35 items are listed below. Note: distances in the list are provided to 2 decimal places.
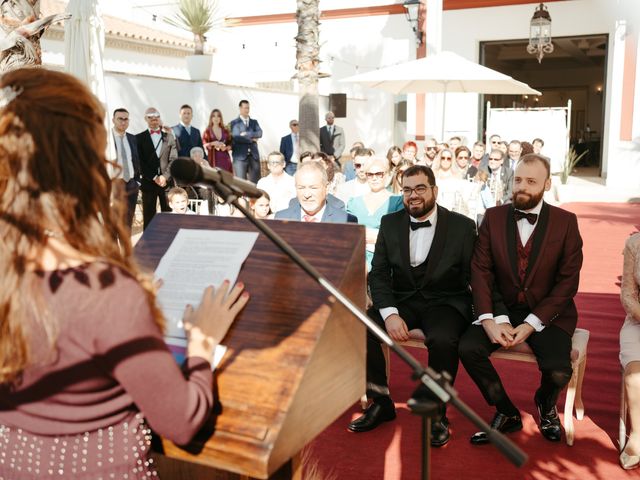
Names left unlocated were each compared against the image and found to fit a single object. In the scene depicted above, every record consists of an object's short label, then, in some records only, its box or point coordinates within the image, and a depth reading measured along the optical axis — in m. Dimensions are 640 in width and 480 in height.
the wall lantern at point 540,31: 15.20
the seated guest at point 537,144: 12.98
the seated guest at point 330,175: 8.32
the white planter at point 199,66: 15.09
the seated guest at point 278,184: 7.79
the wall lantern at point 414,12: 15.88
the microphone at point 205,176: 1.63
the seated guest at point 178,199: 6.91
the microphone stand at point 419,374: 1.56
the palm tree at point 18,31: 5.14
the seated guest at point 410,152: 11.02
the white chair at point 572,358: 3.88
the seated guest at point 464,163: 10.96
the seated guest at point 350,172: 9.98
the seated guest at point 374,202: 5.38
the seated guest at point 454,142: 12.48
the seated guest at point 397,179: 7.81
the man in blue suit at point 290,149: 13.62
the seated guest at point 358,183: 7.33
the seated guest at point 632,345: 3.57
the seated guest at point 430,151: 11.99
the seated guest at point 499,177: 9.97
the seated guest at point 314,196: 4.76
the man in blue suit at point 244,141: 12.57
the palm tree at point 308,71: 11.80
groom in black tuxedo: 4.19
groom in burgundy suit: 3.95
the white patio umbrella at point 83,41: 6.40
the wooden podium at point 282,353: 1.55
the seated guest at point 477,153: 12.67
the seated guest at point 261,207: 6.36
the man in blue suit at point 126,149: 8.95
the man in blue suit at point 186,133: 10.95
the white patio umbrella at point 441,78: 9.90
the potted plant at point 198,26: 15.16
